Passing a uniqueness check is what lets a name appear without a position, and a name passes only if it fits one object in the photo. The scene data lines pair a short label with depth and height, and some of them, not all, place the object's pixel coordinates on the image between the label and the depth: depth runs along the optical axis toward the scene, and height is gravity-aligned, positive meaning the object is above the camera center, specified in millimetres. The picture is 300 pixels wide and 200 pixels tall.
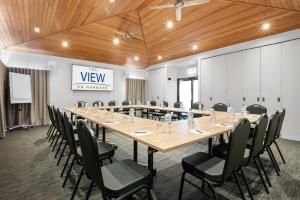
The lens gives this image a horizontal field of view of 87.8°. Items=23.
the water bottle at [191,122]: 2166 -341
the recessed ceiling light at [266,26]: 4094 +1944
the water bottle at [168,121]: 1915 -289
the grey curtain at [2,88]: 4234 +319
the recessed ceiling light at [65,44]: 5285 +1902
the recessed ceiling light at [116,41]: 5434 +2078
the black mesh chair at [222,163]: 1296 -662
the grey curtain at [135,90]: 8812 +488
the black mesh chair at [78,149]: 1748 -666
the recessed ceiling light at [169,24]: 4463 +2243
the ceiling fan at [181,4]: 2646 +1664
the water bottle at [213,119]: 2395 -324
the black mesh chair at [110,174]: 1132 -683
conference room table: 1467 -391
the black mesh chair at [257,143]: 1602 -496
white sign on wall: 6943 +958
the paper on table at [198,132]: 1783 -395
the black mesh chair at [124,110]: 6422 -489
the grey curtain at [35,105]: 5492 -238
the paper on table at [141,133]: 1739 -395
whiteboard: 5184 +370
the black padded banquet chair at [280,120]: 2242 -331
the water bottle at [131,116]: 2582 -310
